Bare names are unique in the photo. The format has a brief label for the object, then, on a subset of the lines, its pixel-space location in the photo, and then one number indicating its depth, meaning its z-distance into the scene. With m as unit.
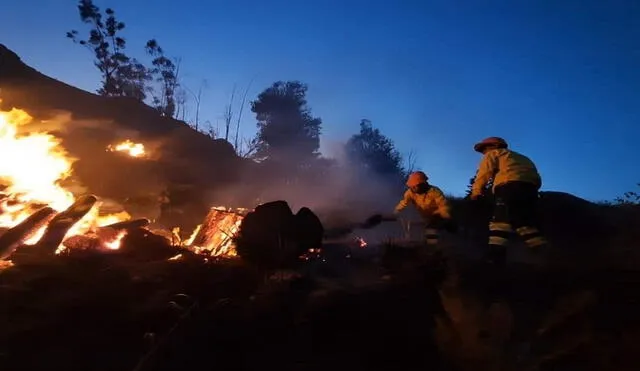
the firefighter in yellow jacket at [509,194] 7.01
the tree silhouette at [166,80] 36.59
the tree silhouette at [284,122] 31.66
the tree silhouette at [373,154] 31.69
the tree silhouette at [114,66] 35.25
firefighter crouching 9.48
